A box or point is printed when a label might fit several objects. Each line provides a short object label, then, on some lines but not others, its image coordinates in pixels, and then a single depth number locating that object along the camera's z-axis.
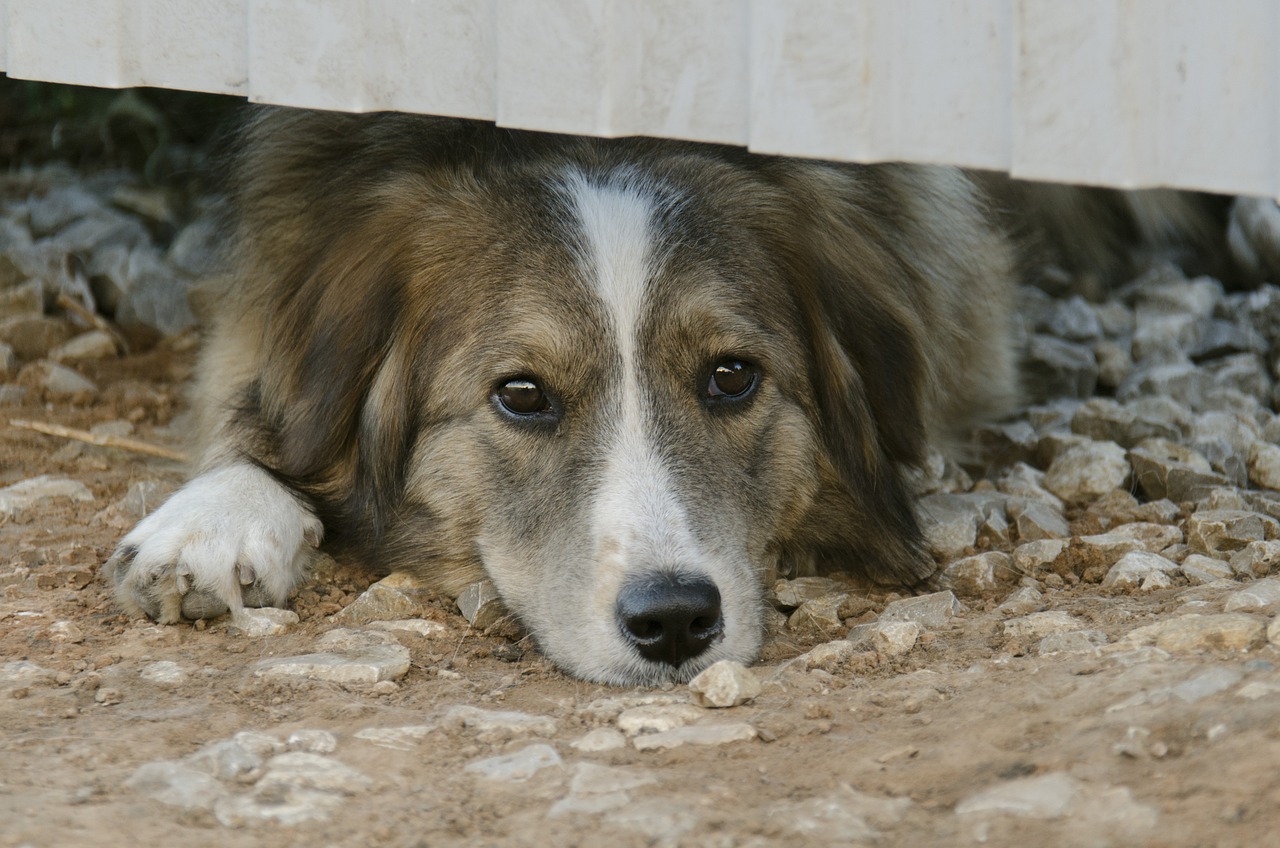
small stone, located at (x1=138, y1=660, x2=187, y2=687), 5.27
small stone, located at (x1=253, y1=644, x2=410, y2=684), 5.29
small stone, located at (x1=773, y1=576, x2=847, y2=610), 6.67
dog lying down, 6.02
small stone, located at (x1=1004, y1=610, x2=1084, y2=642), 5.39
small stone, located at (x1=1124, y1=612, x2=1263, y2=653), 4.74
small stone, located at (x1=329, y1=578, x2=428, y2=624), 6.21
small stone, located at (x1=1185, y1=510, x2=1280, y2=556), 6.41
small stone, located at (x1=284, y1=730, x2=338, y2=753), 4.55
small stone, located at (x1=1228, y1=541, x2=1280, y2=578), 5.97
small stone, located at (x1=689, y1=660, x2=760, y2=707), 4.99
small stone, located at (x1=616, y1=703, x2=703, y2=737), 4.81
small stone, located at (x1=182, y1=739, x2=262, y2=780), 4.32
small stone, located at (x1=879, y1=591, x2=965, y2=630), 5.94
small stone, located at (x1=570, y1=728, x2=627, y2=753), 4.63
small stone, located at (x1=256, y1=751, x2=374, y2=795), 4.25
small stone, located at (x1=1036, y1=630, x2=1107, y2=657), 5.05
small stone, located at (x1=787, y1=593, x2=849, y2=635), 6.24
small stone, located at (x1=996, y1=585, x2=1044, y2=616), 5.86
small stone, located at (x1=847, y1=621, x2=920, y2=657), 5.46
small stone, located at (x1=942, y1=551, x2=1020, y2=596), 6.49
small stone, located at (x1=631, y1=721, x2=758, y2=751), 4.59
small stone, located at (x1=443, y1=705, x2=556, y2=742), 4.77
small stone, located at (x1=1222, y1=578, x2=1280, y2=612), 5.05
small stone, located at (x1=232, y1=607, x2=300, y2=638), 5.92
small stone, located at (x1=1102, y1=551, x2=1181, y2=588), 6.03
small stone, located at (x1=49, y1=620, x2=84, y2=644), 5.68
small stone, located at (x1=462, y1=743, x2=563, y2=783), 4.34
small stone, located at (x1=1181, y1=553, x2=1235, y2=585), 5.91
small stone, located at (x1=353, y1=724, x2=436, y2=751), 4.64
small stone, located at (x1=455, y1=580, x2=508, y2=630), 6.34
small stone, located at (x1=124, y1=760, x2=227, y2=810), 4.12
